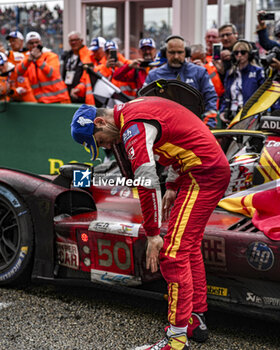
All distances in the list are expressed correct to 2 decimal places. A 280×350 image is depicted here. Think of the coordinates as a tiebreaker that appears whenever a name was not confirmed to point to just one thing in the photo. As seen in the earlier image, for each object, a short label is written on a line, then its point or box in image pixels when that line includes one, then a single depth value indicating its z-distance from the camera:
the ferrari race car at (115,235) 3.23
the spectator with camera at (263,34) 6.79
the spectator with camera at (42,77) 8.17
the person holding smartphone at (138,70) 7.61
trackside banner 7.30
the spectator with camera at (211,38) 8.83
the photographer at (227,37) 7.66
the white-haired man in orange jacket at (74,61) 8.52
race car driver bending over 3.14
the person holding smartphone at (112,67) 7.86
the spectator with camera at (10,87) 7.91
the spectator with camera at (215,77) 7.35
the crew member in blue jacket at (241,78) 6.64
